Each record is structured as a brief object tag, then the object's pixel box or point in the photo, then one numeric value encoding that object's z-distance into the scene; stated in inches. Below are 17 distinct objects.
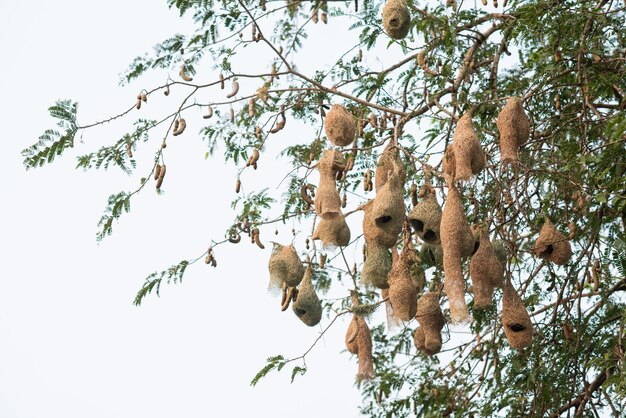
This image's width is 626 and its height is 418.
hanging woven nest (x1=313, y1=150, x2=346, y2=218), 306.8
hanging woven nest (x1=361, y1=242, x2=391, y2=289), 317.4
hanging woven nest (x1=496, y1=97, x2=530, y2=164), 310.3
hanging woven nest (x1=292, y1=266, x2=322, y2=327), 330.6
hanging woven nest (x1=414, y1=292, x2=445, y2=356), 320.2
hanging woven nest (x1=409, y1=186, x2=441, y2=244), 304.5
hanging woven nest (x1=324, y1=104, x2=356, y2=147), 332.2
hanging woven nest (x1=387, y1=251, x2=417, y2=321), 299.1
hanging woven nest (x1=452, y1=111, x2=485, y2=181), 296.5
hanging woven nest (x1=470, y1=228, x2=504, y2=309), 304.0
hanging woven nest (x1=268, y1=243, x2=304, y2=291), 330.0
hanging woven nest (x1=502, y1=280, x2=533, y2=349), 321.1
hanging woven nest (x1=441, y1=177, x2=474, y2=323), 282.0
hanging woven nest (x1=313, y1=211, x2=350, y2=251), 313.1
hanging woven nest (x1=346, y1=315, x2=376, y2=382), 322.0
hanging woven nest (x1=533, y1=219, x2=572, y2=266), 354.3
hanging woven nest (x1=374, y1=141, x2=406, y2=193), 308.3
